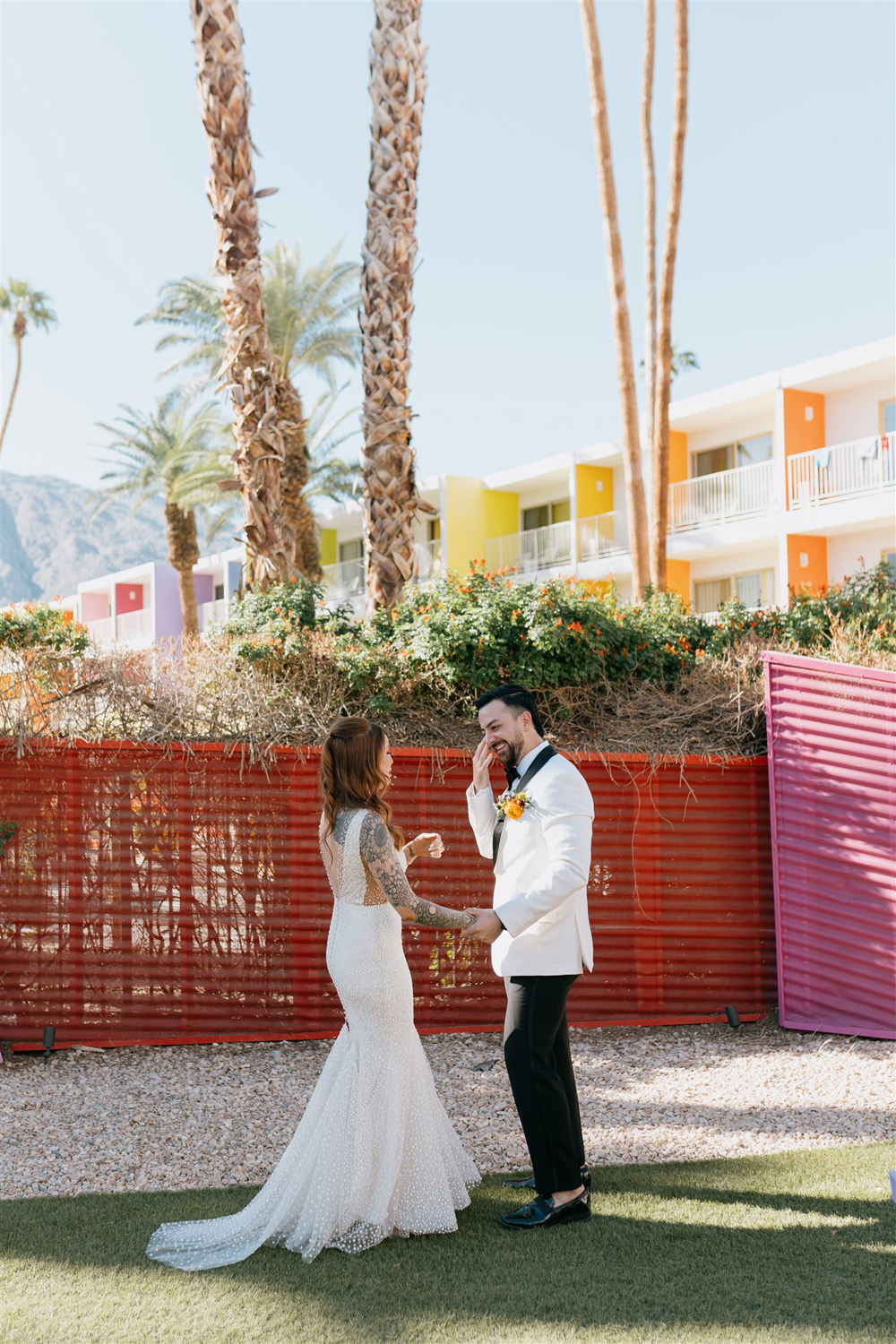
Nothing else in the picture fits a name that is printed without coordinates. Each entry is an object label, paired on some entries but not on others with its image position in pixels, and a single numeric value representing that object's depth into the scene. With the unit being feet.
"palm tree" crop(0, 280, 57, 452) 131.64
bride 12.94
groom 13.33
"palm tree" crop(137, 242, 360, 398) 79.41
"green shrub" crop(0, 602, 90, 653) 25.13
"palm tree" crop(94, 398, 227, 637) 98.73
